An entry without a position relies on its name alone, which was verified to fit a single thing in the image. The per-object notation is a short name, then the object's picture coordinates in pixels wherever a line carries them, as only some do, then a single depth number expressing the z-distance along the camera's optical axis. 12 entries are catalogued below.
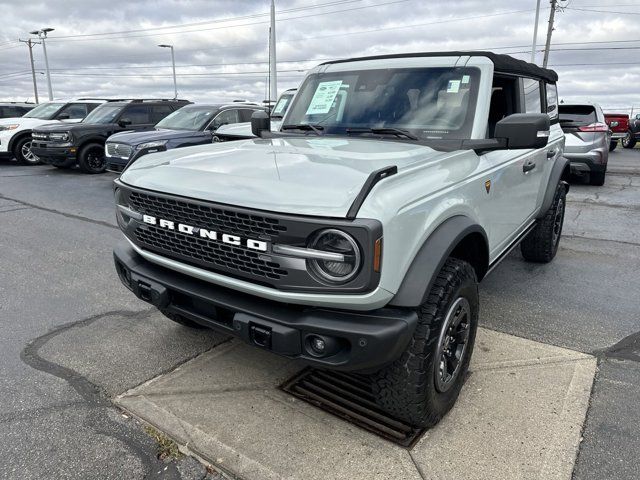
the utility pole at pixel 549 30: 30.31
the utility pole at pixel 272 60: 17.72
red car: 18.86
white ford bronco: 2.05
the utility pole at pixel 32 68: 42.56
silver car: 9.52
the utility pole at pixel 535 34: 27.59
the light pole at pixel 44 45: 30.23
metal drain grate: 2.57
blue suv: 9.06
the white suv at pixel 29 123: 13.65
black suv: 11.42
